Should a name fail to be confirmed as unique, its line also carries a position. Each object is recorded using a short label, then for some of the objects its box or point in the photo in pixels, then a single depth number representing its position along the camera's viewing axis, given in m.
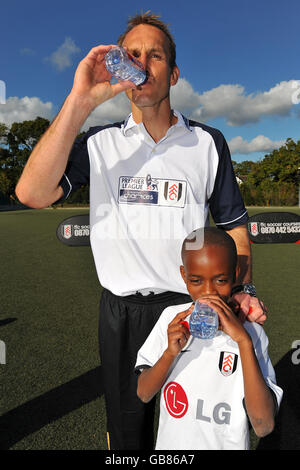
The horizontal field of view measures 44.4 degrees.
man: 1.65
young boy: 1.38
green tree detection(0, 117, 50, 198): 40.28
